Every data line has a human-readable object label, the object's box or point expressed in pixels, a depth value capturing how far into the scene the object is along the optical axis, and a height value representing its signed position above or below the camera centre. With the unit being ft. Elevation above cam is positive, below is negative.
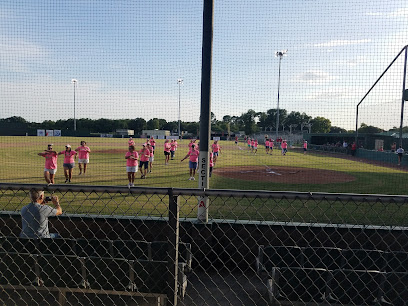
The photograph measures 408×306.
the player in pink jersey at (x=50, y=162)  37.83 -4.17
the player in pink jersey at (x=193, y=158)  44.86 -3.95
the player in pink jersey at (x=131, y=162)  37.73 -3.95
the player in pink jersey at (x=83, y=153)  48.34 -3.89
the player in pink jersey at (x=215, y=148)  63.93 -3.56
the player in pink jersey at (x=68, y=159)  41.32 -4.11
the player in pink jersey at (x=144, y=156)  45.42 -3.86
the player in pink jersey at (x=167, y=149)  64.16 -3.98
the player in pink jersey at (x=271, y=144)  100.19 -3.85
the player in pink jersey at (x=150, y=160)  54.34 -5.38
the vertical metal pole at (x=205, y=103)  17.52 +1.53
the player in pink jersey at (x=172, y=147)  73.53 -4.22
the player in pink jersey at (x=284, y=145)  91.79 -3.71
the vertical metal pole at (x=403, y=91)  59.20 +8.65
